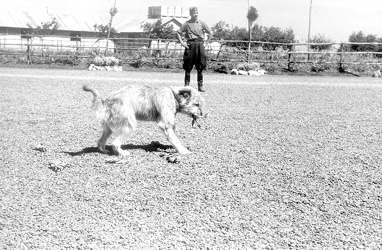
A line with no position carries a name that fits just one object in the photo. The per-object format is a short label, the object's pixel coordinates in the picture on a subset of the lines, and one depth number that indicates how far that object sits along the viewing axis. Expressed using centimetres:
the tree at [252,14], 3822
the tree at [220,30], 5472
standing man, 1473
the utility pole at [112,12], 3655
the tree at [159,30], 5219
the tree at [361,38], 6084
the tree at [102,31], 6150
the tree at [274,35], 5394
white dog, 685
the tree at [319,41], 3175
